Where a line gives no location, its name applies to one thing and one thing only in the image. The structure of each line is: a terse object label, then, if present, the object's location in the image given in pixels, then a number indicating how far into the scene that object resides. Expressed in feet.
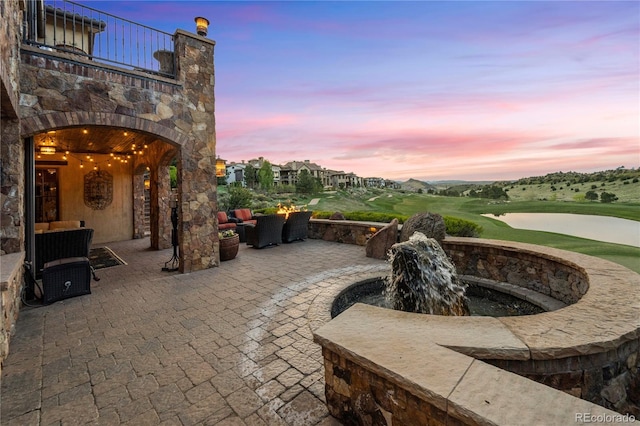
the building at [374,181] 210.33
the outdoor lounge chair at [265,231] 26.30
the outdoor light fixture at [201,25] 19.39
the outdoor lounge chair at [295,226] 28.30
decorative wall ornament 31.09
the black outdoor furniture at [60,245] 17.08
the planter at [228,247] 21.63
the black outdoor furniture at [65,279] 13.87
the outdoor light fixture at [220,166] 28.10
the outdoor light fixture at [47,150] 24.81
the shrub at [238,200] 50.62
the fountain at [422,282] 11.34
